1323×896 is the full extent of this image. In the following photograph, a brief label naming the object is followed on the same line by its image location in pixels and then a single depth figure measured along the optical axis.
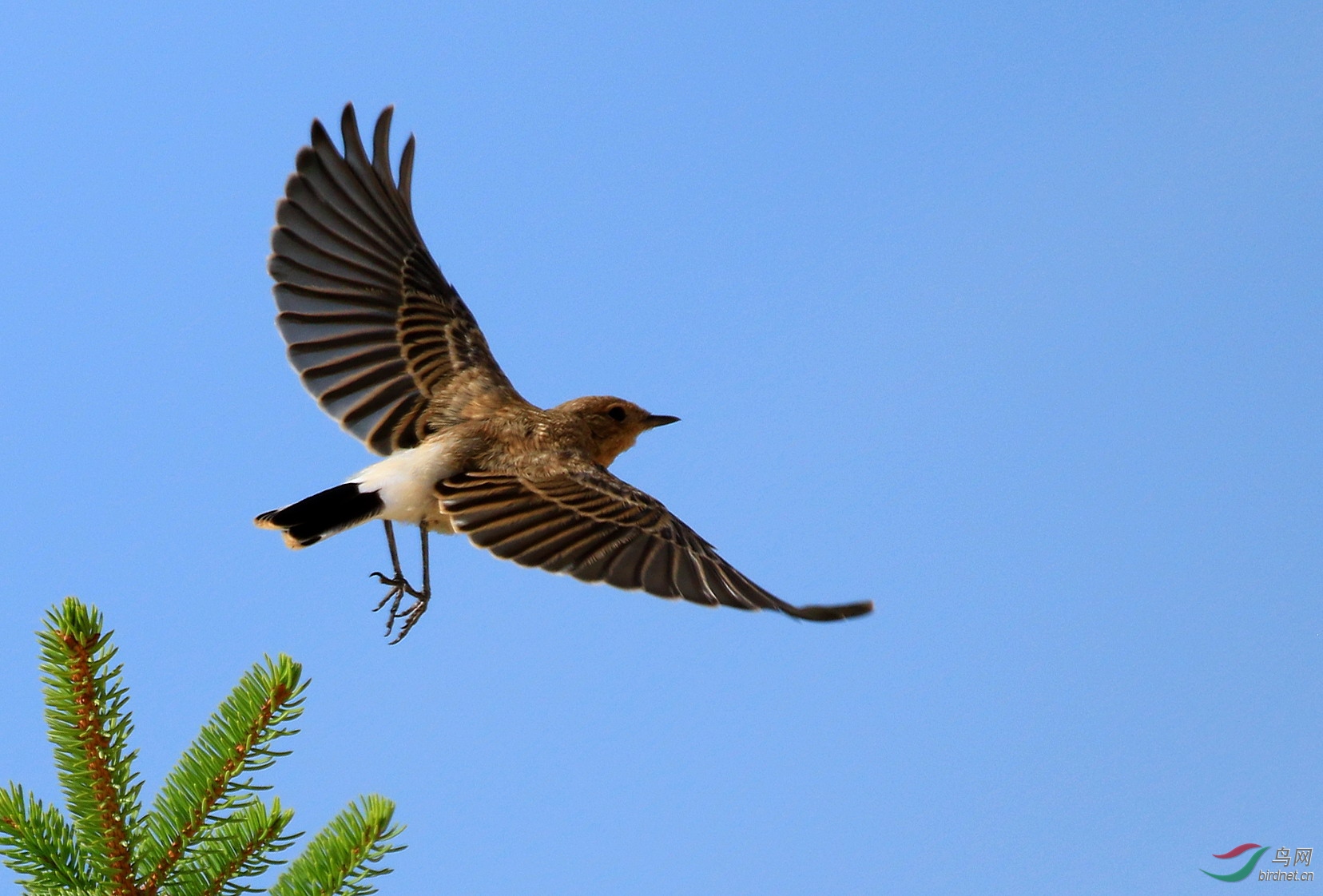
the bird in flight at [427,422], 8.52
